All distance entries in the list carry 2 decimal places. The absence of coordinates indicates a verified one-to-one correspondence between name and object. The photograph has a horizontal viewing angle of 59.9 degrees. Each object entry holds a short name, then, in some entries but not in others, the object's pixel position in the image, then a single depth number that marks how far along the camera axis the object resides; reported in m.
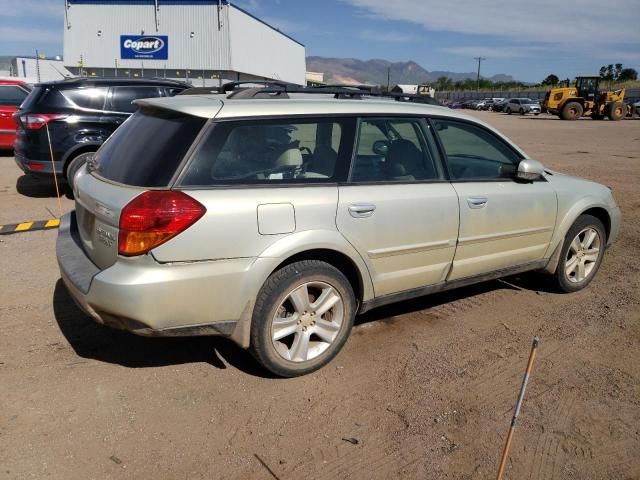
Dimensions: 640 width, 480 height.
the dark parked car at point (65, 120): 7.73
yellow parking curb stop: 6.40
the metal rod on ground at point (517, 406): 2.04
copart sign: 45.53
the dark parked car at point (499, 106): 59.24
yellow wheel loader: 36.38
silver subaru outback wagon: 2.94
